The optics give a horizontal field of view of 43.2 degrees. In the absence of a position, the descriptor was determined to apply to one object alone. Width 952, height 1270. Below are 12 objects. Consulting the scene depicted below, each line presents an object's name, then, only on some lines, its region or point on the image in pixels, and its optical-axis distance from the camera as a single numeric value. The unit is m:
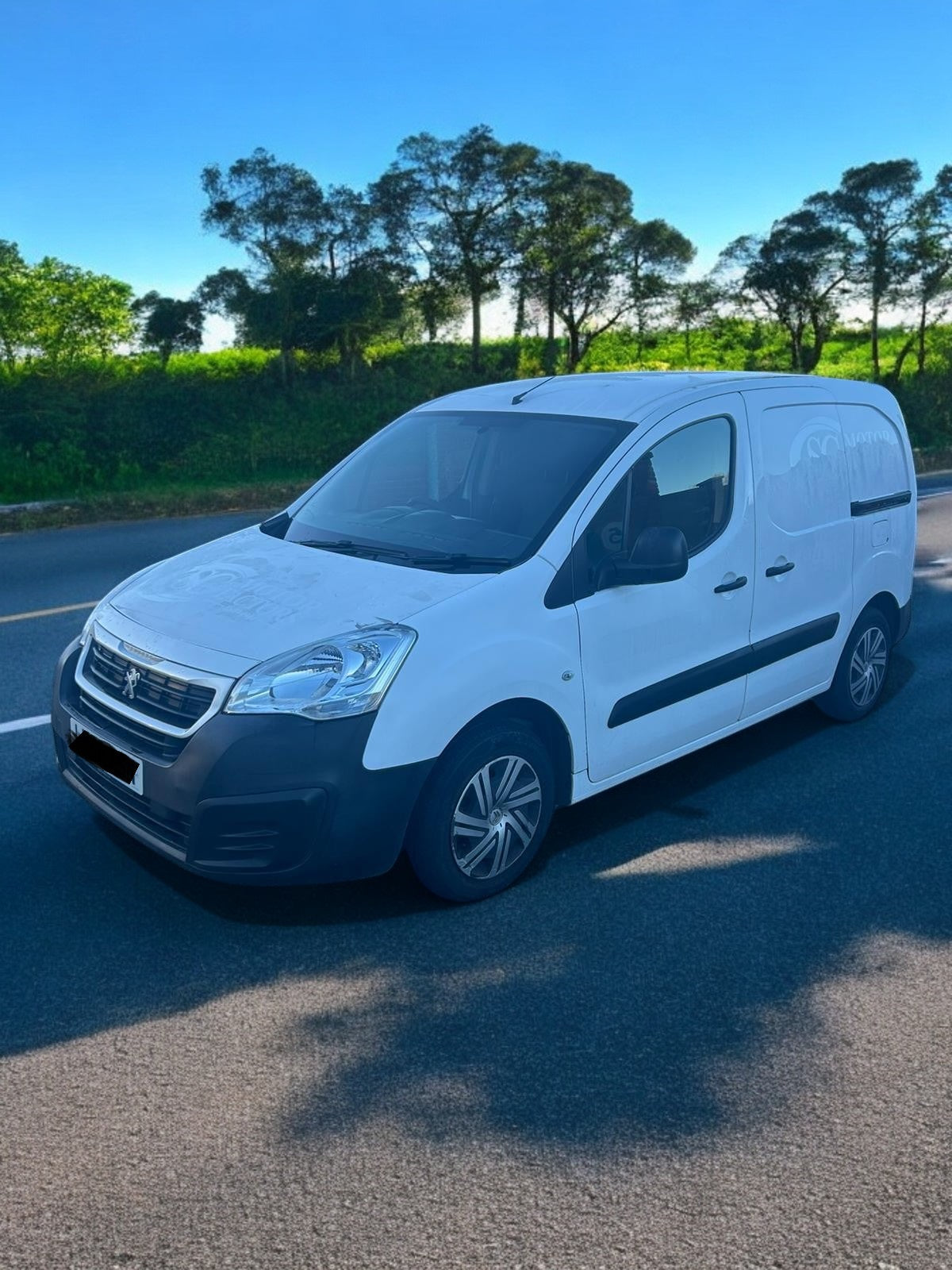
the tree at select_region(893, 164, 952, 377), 35.12
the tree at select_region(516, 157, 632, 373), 31.06
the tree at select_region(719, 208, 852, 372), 34.12
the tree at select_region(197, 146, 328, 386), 25.75
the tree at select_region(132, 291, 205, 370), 26.53
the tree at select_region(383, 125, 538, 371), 29.25
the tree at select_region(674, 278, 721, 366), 32.41
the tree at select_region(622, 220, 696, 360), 31.92
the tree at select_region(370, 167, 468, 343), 28.69
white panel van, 3.83
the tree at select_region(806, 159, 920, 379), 34.75
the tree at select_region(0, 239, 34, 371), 40.17
